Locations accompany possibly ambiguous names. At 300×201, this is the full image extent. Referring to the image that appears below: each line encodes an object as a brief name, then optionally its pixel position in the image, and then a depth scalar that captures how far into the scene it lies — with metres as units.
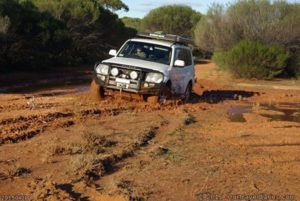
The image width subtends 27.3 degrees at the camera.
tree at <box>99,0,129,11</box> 59.41
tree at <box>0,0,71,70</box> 26.83
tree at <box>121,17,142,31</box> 69.21
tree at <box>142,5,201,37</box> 59.44
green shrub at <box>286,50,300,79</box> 30.89
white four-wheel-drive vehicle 14.34
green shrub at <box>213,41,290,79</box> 29.00
